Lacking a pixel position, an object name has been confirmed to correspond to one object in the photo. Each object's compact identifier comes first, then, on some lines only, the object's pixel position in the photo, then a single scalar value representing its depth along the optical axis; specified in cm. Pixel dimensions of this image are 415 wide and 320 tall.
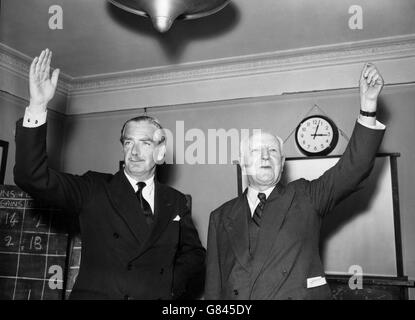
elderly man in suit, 176
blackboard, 352
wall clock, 361
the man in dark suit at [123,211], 170
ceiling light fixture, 192
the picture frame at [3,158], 369
